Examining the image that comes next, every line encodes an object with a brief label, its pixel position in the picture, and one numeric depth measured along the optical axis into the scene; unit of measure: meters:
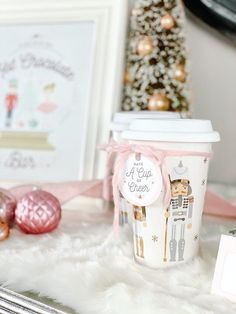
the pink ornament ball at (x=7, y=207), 0.74
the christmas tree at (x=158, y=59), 0.93
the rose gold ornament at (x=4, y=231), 0.67
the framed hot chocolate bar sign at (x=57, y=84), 0.94
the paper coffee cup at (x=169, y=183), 0.57
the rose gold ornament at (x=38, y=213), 0.71
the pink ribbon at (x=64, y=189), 0.83
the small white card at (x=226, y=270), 0.49
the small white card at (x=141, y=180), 0.56
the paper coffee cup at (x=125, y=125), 0.74
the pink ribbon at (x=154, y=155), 0.56
